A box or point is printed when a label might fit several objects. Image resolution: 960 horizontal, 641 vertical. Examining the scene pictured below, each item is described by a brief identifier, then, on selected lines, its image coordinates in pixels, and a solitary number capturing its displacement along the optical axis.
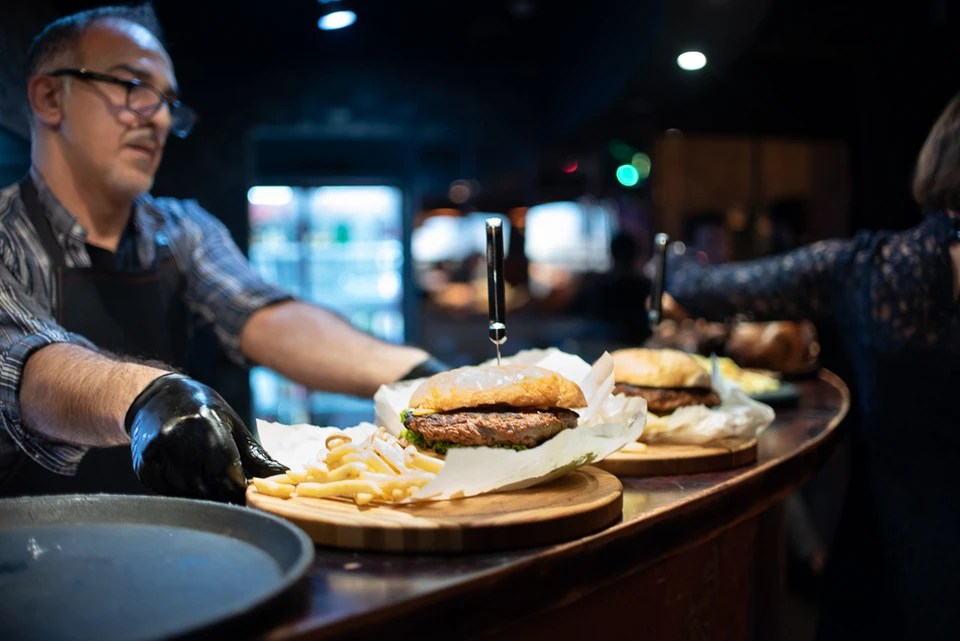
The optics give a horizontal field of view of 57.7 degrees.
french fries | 0.50
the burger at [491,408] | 0.57
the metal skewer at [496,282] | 0.61
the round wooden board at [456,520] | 0.46
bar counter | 0.39
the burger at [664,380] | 0.79
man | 0.51
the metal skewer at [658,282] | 0.92
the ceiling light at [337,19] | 1.23
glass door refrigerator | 2.64
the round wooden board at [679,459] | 0.68
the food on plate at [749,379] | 1.11
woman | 0.89
